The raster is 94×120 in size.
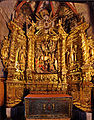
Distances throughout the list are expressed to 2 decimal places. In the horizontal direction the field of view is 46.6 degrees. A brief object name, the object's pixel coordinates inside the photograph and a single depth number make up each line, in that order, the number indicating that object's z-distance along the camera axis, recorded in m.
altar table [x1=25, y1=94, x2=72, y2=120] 3.92
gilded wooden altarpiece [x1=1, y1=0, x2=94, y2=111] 4.61
